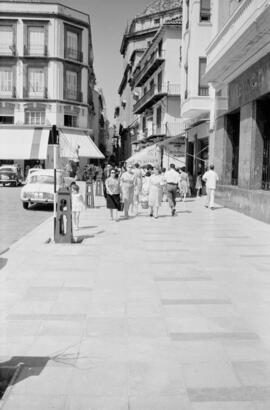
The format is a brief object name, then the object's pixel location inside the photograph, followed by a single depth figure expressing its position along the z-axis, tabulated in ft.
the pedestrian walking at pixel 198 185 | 81.41
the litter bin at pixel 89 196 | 62.54
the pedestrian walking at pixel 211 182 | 59.00
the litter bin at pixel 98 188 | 88.08
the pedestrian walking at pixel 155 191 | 50.93
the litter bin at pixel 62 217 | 34.88
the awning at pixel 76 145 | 135.81
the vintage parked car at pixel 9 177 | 109.40
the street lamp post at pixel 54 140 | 35.76
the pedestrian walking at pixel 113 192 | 46.65
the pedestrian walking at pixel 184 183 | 73.36
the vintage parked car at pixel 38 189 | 60.18
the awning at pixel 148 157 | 94.39
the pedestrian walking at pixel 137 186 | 60.31
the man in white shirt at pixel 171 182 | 52.70
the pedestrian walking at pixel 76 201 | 39.68
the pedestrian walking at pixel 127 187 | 50.60
